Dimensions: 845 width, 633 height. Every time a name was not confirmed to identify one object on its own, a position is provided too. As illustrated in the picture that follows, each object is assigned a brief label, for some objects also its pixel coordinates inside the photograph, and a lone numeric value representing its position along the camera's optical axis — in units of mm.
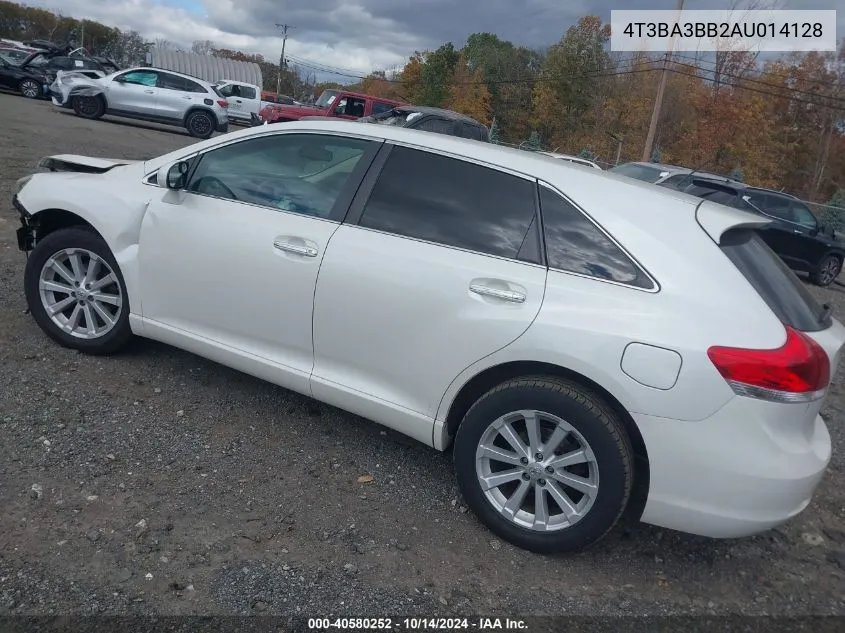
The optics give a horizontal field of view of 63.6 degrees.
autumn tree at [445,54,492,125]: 53750
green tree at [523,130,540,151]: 34216
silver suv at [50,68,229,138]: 19172
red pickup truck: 18547
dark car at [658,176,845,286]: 13173
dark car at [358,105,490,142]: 13523
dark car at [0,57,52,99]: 23453
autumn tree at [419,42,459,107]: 56500
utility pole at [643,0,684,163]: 23623
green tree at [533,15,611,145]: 47000
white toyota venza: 2713
